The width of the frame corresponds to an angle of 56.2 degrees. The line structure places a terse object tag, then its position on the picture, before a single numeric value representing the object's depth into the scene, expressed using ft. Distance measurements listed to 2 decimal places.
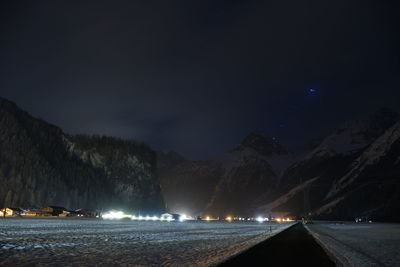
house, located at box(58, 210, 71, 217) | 401.49
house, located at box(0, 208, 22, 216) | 342.44
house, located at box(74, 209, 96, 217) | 429.83
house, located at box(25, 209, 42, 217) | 371.76
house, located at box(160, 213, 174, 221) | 560.12
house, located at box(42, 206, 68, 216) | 376.68
